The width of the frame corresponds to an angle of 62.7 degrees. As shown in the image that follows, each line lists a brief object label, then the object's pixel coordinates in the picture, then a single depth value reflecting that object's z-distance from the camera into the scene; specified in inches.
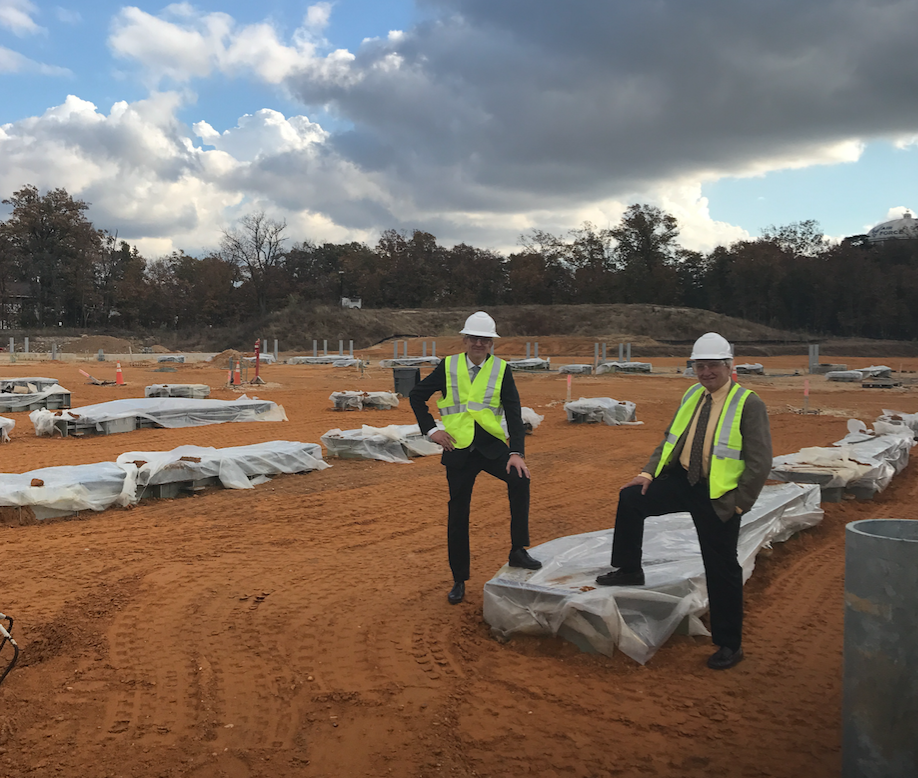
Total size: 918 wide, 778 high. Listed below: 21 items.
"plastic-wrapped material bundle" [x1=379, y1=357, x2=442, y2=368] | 1451.0
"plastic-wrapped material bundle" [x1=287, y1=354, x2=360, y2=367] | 1545.3
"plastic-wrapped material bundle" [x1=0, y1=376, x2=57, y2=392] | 761.0
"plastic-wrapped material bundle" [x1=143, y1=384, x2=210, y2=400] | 769.6
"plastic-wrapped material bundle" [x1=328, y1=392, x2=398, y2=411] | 727.7
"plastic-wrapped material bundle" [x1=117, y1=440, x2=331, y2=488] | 335.9
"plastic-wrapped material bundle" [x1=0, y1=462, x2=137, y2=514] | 289.1
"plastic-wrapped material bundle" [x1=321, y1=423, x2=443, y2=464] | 444.1
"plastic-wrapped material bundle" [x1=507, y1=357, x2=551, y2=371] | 1437.0
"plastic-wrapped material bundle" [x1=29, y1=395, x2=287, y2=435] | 522.6
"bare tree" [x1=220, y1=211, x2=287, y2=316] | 2905.5
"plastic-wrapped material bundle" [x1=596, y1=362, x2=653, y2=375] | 1382.0
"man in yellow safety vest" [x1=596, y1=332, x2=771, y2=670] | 153.8
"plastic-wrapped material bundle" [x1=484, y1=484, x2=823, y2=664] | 164.2
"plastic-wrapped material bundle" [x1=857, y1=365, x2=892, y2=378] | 1177.4
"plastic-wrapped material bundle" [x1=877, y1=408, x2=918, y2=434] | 549.2
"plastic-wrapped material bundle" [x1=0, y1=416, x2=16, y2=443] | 486.4
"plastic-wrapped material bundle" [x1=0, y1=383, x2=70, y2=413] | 659.4
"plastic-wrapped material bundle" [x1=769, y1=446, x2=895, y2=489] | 335.9
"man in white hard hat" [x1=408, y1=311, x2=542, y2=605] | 189.2
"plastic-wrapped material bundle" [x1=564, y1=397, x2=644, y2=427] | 640.4
